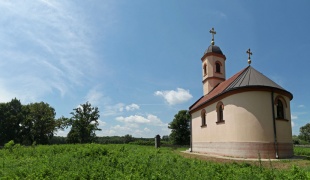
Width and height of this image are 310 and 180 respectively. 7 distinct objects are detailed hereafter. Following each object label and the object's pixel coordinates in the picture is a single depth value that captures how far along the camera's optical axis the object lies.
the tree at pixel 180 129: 49.81
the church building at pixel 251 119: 15.54
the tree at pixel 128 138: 45.83
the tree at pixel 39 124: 46.78
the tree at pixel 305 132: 83.14
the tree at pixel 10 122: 45.22
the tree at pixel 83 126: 42.81
